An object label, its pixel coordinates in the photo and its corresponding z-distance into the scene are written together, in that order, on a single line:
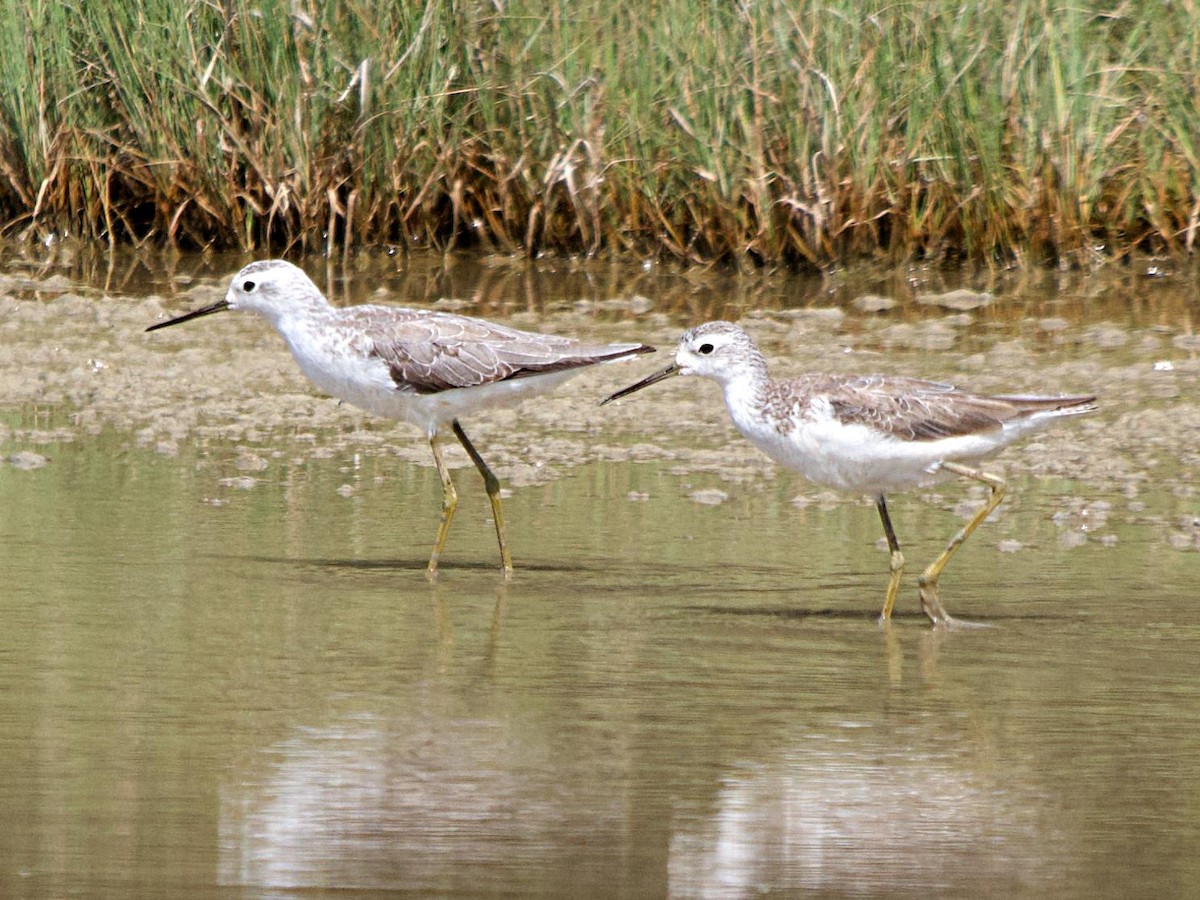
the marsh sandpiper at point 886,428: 11.77
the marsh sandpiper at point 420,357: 13.37
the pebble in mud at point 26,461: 14.51
